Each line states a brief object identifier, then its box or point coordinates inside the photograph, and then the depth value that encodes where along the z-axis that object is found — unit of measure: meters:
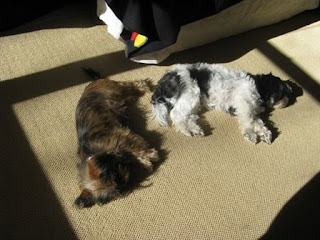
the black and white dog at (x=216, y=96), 1.85
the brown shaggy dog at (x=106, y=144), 1.55
